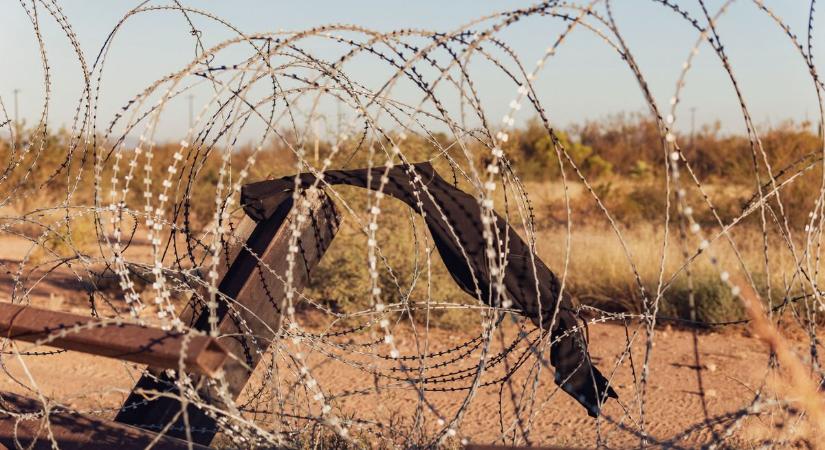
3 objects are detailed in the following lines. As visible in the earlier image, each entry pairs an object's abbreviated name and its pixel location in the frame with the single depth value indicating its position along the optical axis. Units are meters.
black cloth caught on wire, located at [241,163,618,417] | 3.49
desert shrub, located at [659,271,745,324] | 8.55
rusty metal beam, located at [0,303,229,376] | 2.31
